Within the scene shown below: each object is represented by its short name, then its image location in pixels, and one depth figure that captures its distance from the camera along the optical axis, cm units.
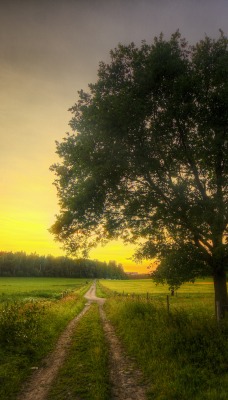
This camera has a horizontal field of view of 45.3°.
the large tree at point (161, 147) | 1301
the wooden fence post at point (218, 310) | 1328
